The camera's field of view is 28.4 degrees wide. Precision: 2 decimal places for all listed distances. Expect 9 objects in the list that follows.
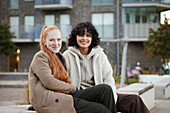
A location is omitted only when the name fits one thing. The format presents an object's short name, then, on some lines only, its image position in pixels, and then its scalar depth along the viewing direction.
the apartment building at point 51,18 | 28.92
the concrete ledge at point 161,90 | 9.98
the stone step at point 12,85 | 17.09
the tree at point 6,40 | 27.91
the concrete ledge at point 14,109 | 4.24
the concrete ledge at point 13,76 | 20.02
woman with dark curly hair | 4.40
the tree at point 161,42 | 22.12
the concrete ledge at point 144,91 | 6.77
